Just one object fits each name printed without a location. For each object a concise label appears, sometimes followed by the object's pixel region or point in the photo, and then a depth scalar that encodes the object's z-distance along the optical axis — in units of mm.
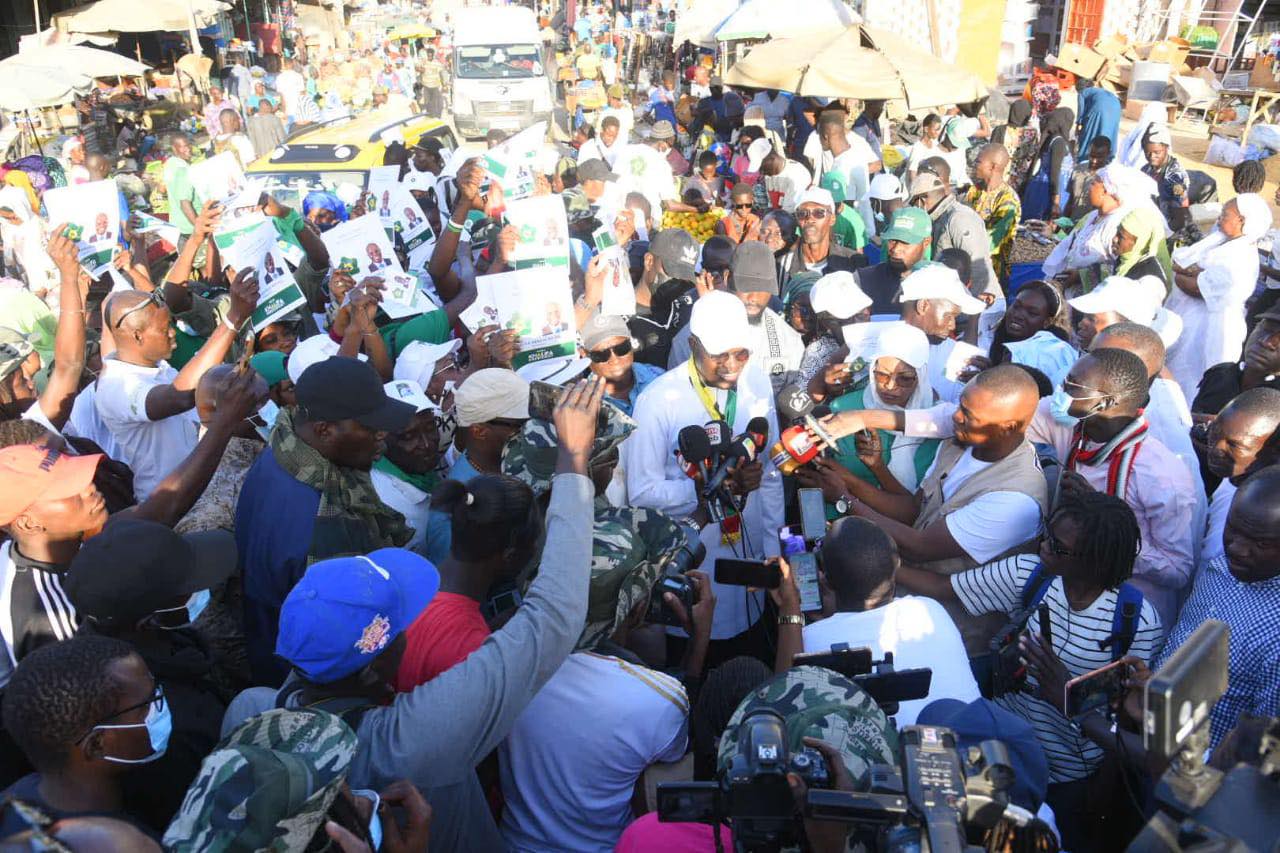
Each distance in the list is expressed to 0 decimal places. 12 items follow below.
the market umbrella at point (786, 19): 11492
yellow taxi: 10383
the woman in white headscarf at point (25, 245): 7180
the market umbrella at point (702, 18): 16453
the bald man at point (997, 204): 8055
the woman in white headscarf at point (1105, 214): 6250
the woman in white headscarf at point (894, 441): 3943
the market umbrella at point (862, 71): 9094
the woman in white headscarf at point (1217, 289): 5488
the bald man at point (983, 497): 3295
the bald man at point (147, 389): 3869
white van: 19031
